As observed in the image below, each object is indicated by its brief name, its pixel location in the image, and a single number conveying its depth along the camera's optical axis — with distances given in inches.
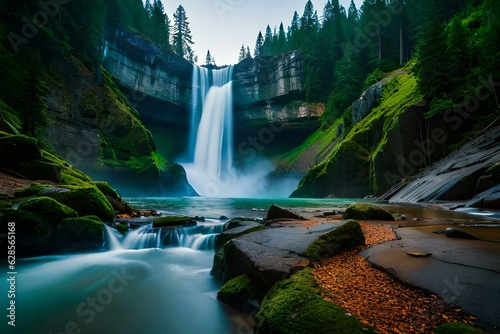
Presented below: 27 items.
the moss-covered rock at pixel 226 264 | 191.3
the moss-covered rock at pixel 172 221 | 388.5
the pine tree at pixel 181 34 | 2773.6
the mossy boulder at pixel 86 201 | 333.7
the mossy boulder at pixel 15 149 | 421.1
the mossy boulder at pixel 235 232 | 258.4
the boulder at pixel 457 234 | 189.2
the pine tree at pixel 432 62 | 862.5
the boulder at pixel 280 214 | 360.0
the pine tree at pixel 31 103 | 649.6
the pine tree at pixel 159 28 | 2303.2
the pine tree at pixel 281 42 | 2829.7
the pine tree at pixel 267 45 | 2994.1
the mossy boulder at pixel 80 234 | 287.7
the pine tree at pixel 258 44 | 3164.4
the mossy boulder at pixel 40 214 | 267.3
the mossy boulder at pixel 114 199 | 484.8
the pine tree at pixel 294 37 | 2419.0
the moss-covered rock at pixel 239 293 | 152.7
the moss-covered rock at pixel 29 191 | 321.2
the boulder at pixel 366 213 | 317.7
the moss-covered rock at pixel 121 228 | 352.7
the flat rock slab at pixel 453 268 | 92.7
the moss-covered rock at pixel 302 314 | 90.6
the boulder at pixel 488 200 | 387.2
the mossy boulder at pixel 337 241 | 167.2
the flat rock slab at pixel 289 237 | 186.5
